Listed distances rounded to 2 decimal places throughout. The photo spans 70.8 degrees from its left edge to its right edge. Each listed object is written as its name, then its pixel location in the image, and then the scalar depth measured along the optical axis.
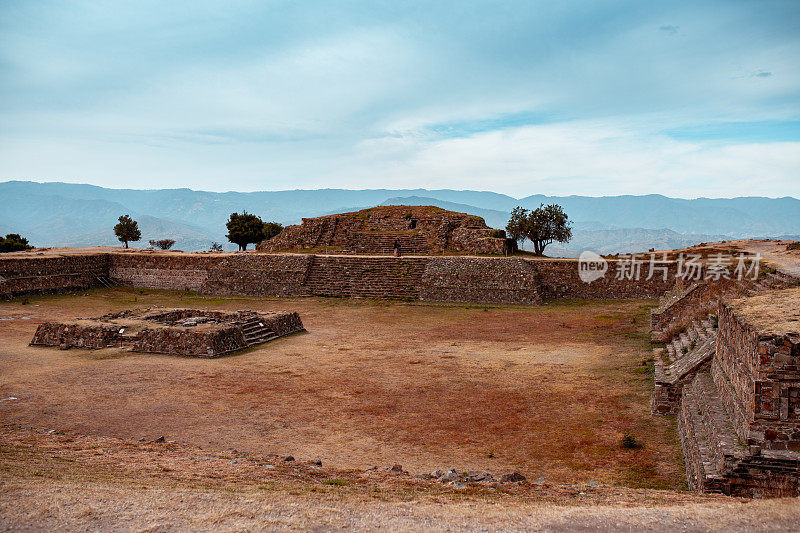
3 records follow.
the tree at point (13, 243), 51.72
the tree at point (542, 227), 41.41
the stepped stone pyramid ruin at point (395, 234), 39.03
